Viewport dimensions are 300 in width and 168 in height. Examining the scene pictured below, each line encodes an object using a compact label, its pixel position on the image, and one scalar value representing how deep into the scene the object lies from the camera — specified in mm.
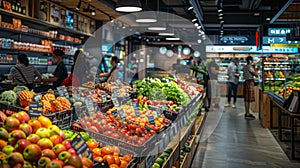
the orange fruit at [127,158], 2439
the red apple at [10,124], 2029
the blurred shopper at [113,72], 8273
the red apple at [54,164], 1700
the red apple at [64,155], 1807
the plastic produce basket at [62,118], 2695
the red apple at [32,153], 1779
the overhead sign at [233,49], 18547
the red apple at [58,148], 1875
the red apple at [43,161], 1743
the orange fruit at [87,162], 1873
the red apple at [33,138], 1916
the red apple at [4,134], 1944
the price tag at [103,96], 3748
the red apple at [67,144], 1959
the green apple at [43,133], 2010
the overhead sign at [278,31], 10344
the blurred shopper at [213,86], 12281
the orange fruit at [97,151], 2361
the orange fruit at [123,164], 2353
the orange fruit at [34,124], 2111
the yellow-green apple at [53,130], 2096
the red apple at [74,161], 1760
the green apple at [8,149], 1856
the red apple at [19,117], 2158
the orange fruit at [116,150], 2510
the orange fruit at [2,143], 1904
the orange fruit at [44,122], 2199
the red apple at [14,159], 1733
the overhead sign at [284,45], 10320
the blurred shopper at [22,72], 6723
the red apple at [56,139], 1983
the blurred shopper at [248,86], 10273
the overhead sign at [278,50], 16922
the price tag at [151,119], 3338
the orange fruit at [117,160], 2357
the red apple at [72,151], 1895
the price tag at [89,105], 3211
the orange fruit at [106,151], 2402
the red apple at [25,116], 2216
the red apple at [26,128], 2020
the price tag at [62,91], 3335
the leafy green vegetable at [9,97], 2880
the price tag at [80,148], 1939
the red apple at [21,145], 1841
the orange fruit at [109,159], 2327
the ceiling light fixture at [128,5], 5956
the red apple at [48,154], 1808
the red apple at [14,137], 1931
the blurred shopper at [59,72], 6027
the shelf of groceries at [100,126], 1890
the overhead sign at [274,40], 10352
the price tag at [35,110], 2545
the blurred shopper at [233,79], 12828
